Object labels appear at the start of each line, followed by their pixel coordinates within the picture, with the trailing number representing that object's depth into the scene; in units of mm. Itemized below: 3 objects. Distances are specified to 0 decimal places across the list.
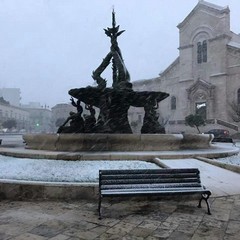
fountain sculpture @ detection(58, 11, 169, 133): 13008
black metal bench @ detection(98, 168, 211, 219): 5145
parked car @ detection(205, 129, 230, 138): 35422
